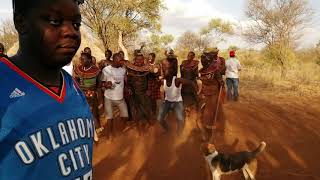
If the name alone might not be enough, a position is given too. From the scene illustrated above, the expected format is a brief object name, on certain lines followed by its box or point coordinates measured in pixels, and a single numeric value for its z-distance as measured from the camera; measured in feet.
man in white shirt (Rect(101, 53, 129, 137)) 12.29
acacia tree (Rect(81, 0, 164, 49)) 32.51
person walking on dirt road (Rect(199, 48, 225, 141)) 12.16
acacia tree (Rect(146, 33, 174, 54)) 48.53
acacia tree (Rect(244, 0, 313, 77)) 31.86
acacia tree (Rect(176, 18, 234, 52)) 56.17
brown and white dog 8.23
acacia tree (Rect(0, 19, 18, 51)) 49.62
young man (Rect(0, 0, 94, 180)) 1.87
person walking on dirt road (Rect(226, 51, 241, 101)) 18.27
